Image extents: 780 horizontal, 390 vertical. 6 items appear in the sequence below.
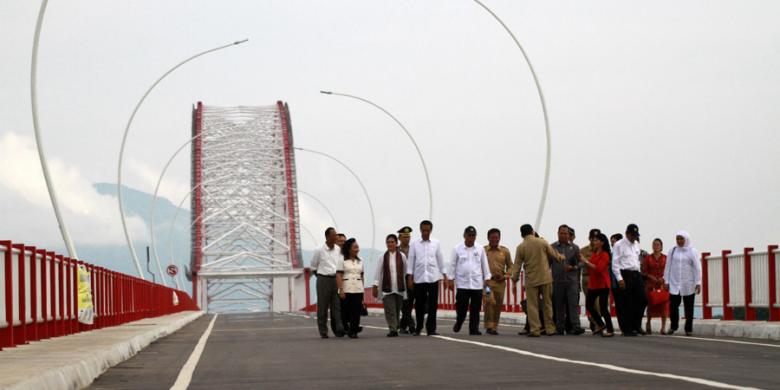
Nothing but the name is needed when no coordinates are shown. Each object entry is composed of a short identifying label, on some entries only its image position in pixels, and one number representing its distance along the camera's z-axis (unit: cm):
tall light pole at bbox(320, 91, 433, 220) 5829
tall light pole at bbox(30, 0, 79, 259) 3020
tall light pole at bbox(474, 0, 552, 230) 4047
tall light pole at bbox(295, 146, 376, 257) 8422
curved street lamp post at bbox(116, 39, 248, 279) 4620
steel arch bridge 12975
